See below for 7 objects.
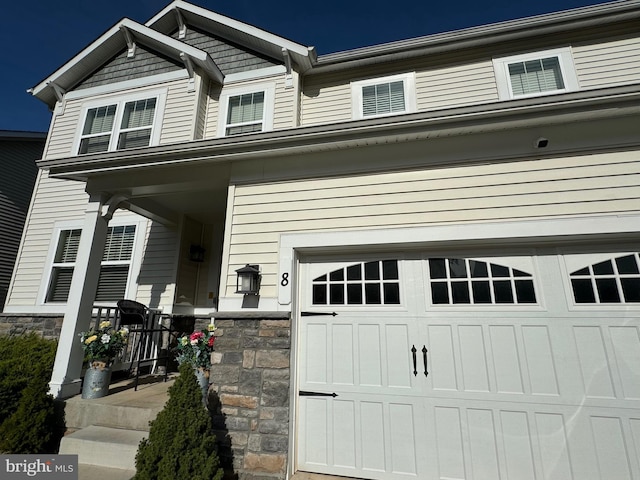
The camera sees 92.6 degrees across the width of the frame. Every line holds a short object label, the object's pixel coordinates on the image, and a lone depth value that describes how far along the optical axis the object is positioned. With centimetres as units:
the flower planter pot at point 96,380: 364
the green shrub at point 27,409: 306
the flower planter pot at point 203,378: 317
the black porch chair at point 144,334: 441
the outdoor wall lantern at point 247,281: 319
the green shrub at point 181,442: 228
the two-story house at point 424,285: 269
